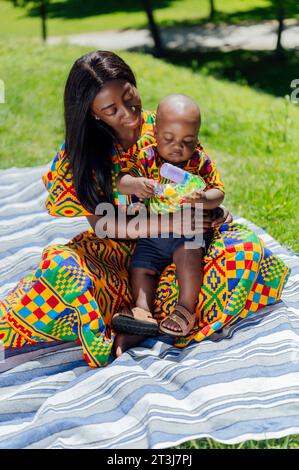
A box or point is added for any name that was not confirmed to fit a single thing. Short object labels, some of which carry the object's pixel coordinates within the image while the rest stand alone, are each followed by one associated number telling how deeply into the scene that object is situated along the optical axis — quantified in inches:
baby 124.0
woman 127.9
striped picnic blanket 112.3
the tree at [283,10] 506.0
